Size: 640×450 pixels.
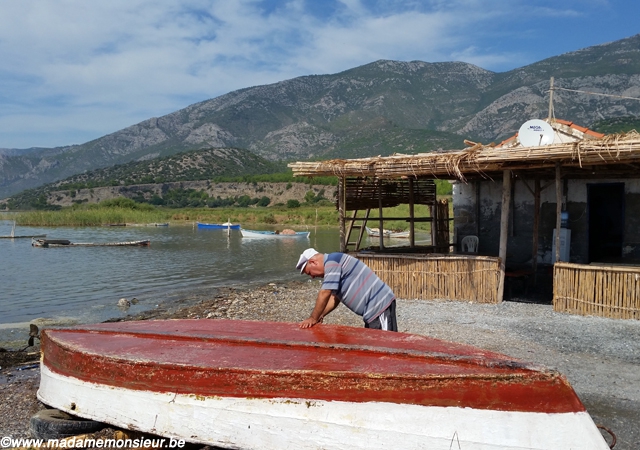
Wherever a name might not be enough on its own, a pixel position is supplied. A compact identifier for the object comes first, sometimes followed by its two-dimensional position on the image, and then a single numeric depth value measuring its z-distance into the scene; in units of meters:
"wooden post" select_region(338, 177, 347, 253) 12.00
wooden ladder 12.76
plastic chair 12.59
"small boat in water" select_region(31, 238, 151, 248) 30.98
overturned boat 3.58
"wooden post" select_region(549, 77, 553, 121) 11.64
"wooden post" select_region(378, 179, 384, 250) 12.72
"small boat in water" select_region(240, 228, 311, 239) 36.16
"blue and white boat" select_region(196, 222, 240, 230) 45.22
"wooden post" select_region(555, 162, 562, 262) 9.36
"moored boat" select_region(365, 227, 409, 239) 34.19
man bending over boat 4.78
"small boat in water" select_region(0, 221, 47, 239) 36.53
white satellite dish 10.48
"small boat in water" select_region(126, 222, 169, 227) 51.62
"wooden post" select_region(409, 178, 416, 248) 12.39
